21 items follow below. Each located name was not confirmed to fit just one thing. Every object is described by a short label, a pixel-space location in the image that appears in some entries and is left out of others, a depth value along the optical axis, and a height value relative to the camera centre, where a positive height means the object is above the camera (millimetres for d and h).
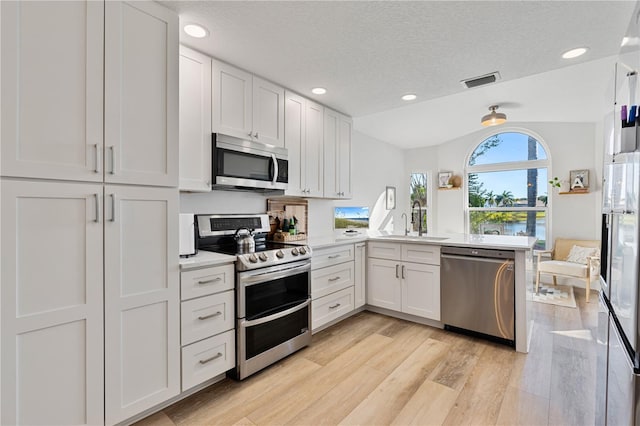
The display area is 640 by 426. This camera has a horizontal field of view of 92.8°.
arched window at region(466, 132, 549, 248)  5391 +482
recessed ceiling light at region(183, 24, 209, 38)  1991 +1192
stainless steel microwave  2355 +377
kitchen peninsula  2609 -385
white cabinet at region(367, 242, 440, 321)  3111 -744
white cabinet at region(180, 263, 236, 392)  1900 -747
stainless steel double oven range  2152 -633
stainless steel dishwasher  2678 -738
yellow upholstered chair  4160 -706
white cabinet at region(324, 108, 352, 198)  3494 +670
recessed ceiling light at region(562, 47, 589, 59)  2215 +1196
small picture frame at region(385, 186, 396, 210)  5811 +271
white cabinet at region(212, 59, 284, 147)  2395 +887
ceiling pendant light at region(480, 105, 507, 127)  4254 +1312
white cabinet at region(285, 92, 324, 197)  3033 +690
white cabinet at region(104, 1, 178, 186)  1576 +638
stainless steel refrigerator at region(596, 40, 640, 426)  1007 -214
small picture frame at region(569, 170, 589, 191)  4820 +531
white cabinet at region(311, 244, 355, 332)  2902 -745
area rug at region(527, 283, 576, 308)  4027 -1177
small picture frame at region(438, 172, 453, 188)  6211 +675
